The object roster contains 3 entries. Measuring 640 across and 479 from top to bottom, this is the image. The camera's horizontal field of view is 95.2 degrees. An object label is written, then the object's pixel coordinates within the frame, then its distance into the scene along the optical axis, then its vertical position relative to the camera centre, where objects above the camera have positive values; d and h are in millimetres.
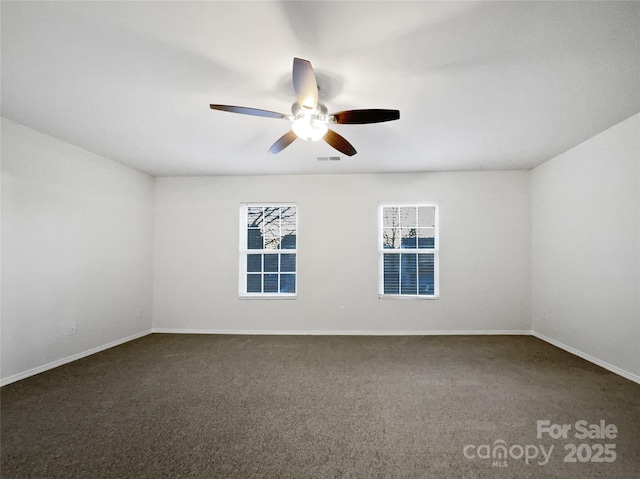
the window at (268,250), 4648 -112
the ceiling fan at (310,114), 1753 +903
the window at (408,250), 4523 -94
